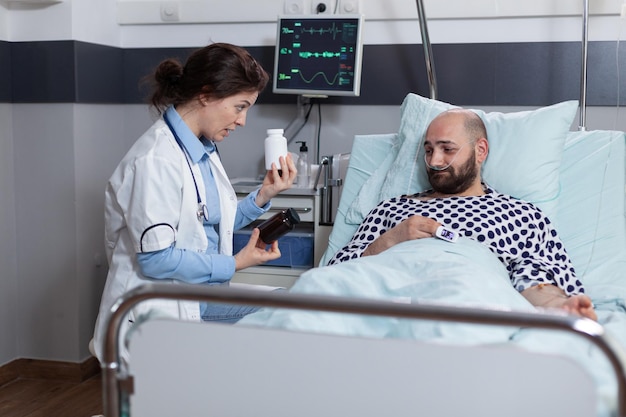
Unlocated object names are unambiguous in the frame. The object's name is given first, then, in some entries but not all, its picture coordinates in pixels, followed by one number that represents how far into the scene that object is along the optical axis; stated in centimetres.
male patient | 237
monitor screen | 315
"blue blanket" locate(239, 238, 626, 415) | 162
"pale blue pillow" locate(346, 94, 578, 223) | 268
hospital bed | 126
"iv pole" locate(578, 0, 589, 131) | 277
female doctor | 211
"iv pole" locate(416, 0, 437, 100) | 297
